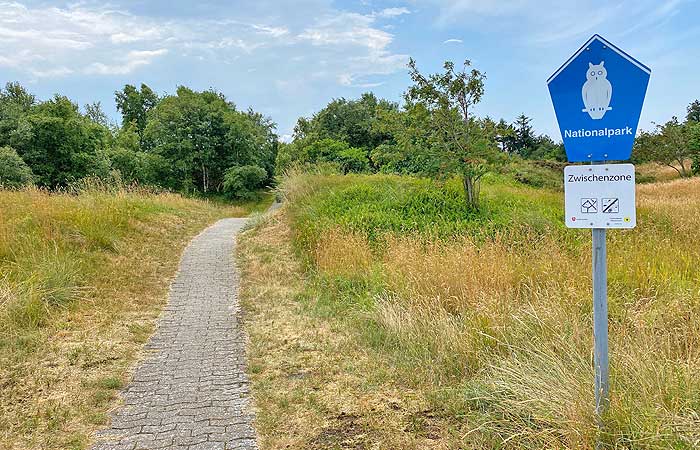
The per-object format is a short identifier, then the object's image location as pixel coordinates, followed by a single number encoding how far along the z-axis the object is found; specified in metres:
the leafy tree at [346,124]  28.12
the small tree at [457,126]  10.73
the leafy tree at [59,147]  28.94
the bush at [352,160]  20.52
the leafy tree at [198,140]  37.09
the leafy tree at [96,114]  57.78
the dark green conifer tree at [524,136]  52.84
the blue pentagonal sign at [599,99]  2.22
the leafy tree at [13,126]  27.73
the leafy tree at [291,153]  24.36
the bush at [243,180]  35.91
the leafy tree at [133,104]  58.84
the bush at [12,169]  23.56
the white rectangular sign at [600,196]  2.25
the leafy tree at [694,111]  54.93
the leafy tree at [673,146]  38.44
